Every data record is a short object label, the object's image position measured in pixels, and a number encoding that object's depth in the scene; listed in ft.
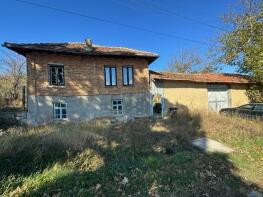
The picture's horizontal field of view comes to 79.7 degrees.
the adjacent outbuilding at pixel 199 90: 46.18
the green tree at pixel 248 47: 46.45
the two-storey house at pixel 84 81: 38.62
